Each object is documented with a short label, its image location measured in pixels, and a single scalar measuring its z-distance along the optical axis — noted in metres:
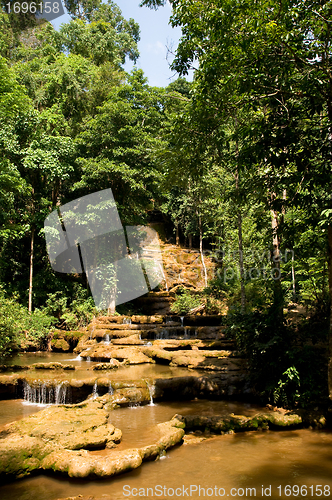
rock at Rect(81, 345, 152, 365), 11.28
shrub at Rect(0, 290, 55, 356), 11.95
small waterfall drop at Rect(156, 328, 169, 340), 14.64
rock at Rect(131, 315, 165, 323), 16.53
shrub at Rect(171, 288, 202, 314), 18.58
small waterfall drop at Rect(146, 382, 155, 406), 7.89
